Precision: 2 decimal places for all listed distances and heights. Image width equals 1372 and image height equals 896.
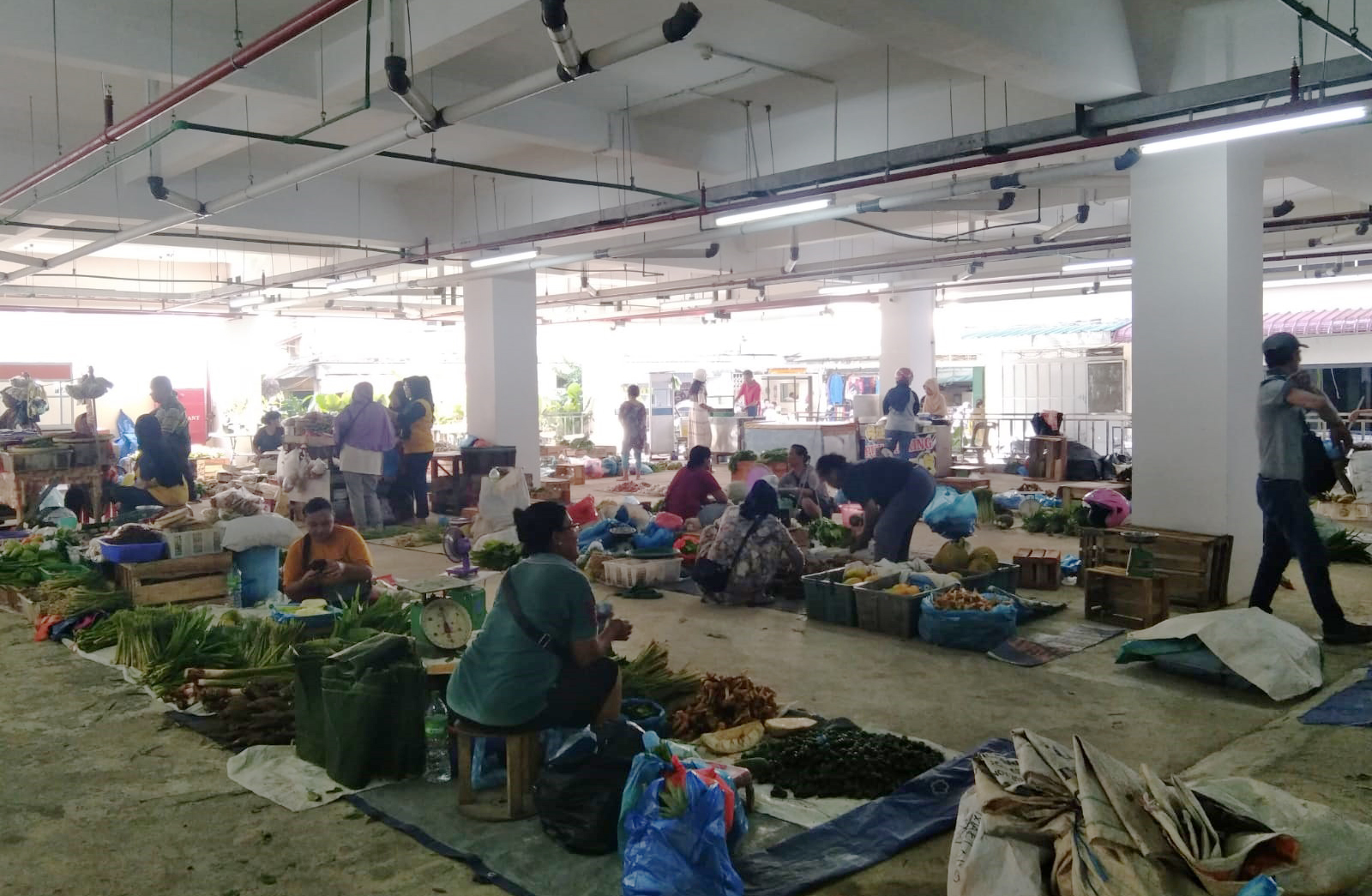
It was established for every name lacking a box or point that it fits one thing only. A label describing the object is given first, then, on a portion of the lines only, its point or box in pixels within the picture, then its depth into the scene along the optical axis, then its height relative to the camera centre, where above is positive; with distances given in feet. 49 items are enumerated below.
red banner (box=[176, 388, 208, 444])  91.50 +0.67
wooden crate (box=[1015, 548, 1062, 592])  29.71 -5.04
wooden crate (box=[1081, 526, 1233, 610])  26.37 -4.43
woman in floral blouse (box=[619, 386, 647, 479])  65.16 -1.01
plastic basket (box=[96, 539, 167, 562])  26.50 -3.55
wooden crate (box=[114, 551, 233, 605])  26.37 -4.35
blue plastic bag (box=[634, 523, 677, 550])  32.65 -4.25
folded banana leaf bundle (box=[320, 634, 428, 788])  15.33 -4.58
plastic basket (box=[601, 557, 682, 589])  30.66 -5.02
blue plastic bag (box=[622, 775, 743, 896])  11.28 -5.05
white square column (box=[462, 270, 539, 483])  52.90 +2.55
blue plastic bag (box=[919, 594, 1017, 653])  23.21 -5.22
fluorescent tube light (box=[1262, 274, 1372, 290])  73.10 +8.33
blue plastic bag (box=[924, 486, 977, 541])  32.94 -3.76
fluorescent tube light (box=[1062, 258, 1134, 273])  48.54 +6.65
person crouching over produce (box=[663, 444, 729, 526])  35.88 -2.99
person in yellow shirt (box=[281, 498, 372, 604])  24.06 -3.61
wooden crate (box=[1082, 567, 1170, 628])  24.56 -4.97
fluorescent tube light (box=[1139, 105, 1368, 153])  20.48 +5.67
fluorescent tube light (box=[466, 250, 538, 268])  43.98 +7.21
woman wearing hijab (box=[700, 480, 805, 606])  28.14 -4.01
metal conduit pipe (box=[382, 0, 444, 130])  19.89 +6.91
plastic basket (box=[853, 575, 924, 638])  24.39 -5.10
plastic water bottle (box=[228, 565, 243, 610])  27.02 -4.59
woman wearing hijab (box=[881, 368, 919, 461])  54.44 -0.56
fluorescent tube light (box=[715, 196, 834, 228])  32.49 +6.40
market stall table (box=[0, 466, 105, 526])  37.65 -2.38
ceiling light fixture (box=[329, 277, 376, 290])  56.85 +7.40
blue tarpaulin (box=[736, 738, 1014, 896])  12.54 -5.79
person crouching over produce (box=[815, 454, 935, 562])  29.60 -2.49
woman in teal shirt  14.06 -3.36
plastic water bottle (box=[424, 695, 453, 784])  15.99 -5.62
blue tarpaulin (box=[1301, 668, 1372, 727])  17.62 -5.65
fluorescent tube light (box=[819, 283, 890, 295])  64.28 +7.66
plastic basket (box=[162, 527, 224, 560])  27.30 -3.44
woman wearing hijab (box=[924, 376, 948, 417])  62.85 -0.06
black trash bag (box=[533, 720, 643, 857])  12.91 -4.98
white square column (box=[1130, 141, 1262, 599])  26.58 +1.52
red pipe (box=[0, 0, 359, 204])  18.13 +7.11
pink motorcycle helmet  32.48 -3.52
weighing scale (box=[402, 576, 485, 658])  19.44 -4.07
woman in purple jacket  40.34 -0.96
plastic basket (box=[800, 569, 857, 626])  25.77 -5.04
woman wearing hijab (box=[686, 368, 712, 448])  72.43 -0.59
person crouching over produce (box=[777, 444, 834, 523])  34.40 -2.86
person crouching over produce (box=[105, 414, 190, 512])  33.42 -1.85
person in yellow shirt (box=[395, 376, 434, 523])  43.75 -1.55
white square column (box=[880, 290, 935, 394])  69.56 +4.99
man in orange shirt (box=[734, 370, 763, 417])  76.43 +0.87
